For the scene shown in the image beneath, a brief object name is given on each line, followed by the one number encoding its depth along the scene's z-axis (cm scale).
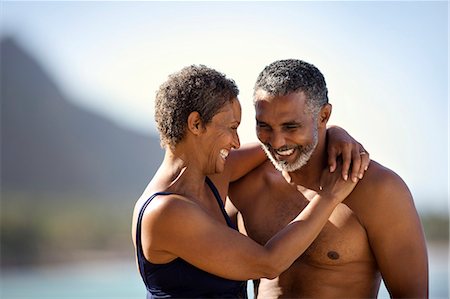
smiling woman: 318
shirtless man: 359
